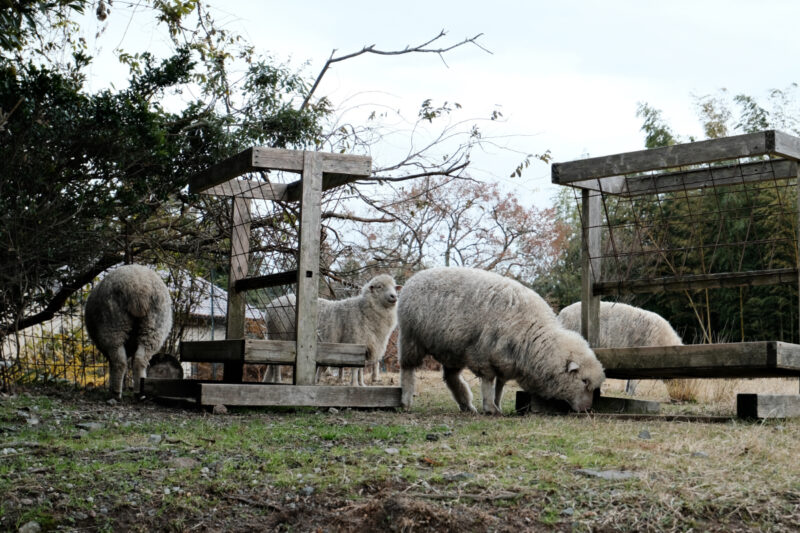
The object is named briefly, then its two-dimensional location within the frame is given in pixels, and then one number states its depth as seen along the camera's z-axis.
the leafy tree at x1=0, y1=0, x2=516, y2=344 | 7.50
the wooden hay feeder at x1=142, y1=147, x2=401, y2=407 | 7.67
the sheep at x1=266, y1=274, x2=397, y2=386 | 12.42
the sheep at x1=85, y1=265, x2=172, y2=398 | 8.98
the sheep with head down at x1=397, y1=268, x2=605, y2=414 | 7.81
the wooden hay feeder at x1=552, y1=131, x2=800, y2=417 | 6.86
